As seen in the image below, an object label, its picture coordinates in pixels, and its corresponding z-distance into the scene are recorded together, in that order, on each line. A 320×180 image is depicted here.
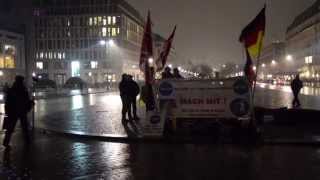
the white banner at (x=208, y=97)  10.22
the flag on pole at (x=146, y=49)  11.19
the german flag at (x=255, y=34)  10.01
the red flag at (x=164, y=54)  13.48
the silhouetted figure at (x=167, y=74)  13.02
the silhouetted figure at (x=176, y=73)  13.18
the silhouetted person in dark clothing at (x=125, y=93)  13.90
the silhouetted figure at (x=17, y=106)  9.87
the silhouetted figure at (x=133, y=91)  14.04
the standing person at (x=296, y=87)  19.86
